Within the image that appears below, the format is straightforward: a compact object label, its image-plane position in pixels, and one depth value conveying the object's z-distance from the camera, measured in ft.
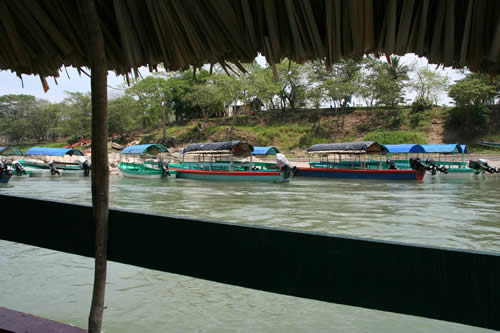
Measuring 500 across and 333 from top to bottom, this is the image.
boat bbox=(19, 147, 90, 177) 77.25
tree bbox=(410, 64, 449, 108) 114.62
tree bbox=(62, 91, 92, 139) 137.08
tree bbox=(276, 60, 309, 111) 120.47
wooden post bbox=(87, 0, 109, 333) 4.81
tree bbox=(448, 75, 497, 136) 95.96
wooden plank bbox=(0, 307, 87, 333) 4.83
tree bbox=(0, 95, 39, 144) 144.97
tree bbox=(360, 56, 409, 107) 116.78
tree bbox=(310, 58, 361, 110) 112.16
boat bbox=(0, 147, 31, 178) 73.92
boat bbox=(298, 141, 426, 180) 59.98
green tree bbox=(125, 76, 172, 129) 116.22
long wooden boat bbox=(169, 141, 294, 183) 61.05
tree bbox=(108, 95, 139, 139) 132.57
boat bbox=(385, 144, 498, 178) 66.90
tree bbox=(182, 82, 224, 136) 116.26
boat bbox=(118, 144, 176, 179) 72.23
